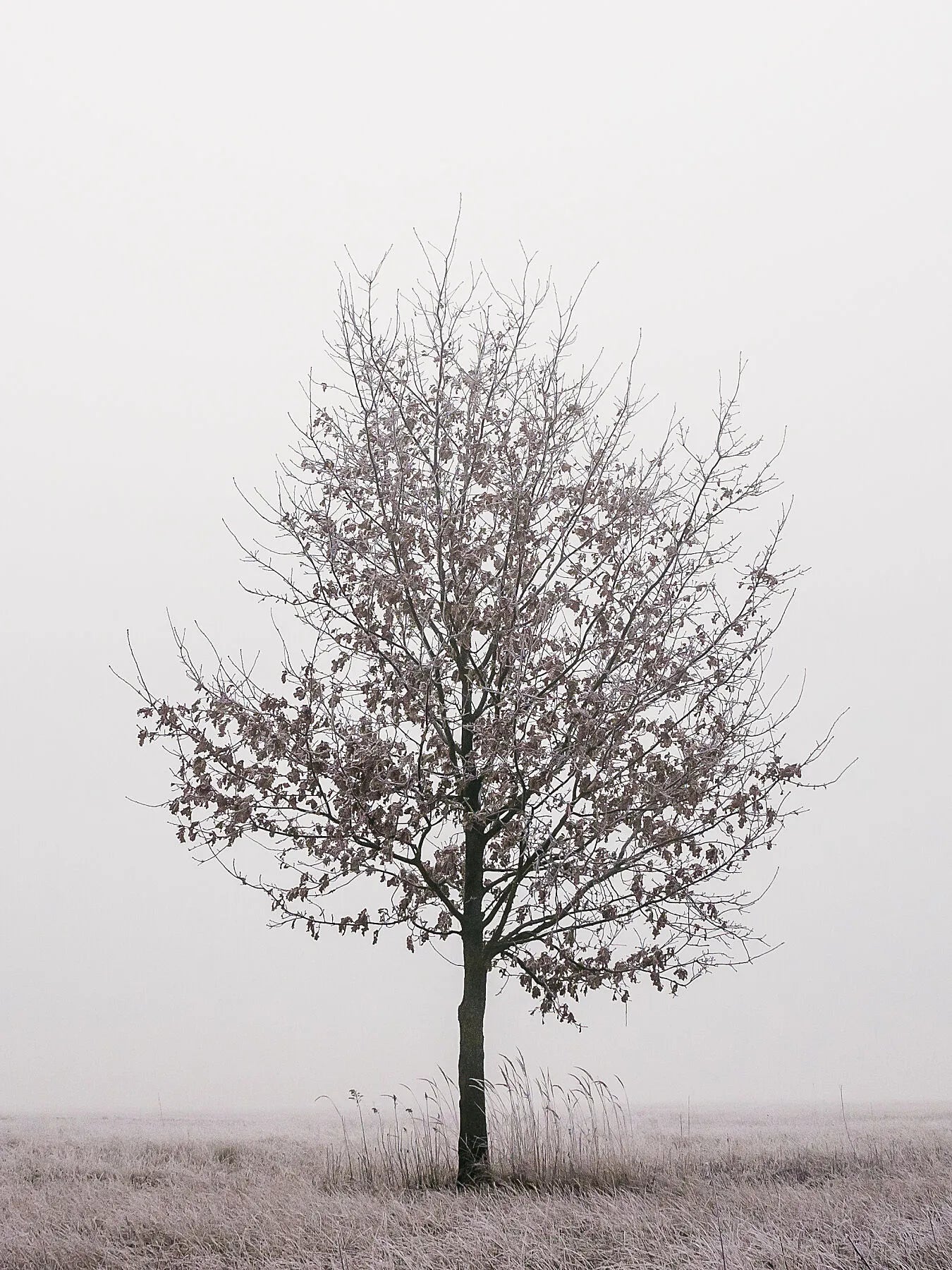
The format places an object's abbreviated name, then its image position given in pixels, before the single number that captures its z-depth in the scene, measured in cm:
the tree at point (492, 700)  991
